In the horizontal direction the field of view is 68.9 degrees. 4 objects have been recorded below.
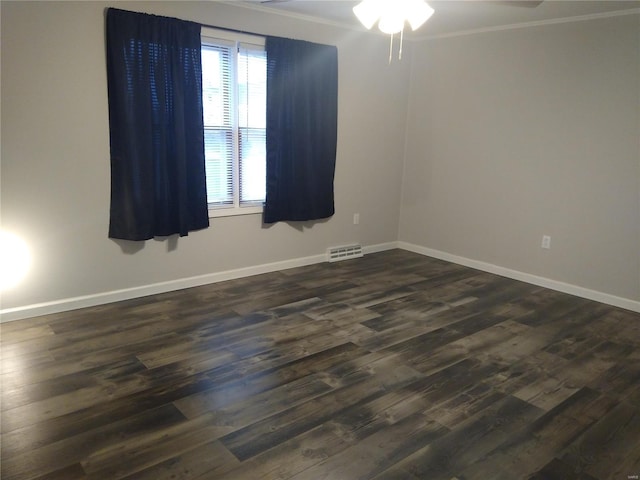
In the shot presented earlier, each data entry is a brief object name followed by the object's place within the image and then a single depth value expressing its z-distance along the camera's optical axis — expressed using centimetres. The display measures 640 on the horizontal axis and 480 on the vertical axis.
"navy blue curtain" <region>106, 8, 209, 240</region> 336
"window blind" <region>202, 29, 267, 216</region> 389
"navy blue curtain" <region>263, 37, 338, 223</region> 421
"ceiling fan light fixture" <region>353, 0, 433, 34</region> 234
